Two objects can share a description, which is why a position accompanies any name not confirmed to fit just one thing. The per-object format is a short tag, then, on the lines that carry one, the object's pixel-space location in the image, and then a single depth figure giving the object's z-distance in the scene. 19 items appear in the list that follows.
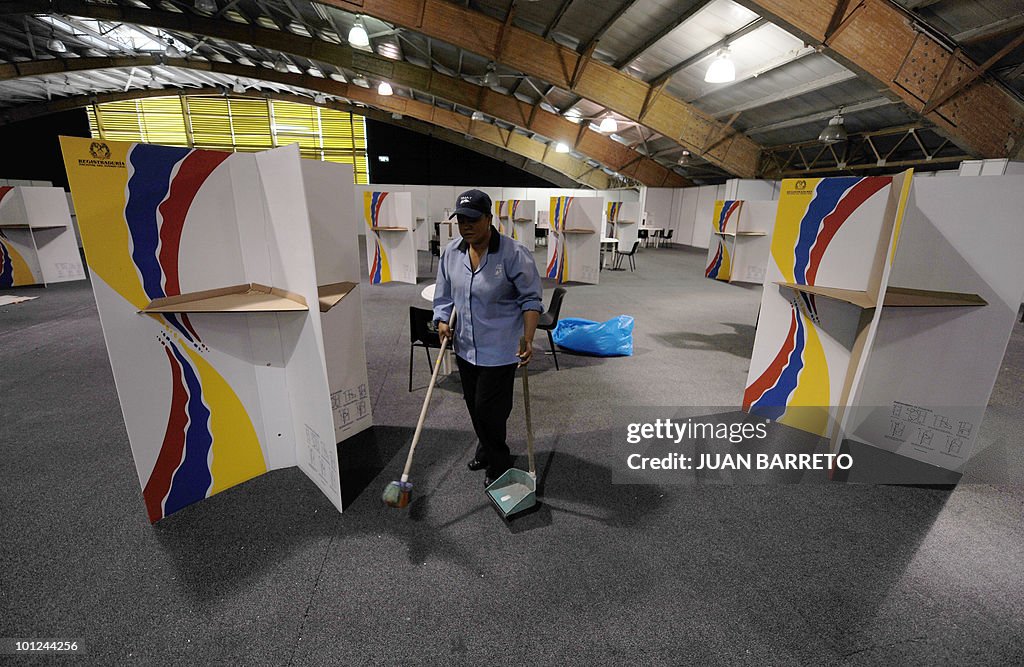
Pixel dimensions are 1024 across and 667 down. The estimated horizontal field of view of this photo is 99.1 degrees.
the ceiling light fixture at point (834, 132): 8.04
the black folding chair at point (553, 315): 4.30
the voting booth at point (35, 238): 7.03
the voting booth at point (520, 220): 10.12
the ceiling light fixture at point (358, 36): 7.34
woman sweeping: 2.12
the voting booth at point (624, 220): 12.55
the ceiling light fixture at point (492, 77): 10.07
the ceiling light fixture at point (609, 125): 11.46
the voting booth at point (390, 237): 7.89
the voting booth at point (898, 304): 2.45
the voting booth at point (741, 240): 8.03
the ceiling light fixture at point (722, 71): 6.27
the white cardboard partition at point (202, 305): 1.85
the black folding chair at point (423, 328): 3.53
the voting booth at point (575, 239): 8.52
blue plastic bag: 4.77
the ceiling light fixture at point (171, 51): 11.12
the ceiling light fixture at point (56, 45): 10.15
